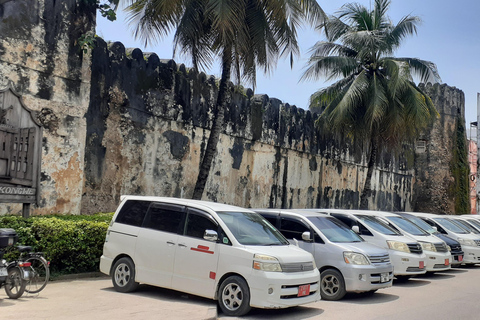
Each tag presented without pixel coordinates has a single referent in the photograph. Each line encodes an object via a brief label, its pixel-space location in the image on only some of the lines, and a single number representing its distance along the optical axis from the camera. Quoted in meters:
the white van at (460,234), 16.86
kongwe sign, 10.20
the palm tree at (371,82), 20.97
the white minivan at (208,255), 8.17
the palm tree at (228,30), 14.00
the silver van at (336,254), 10.11
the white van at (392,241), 12.43
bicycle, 8.41
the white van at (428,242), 13.77
